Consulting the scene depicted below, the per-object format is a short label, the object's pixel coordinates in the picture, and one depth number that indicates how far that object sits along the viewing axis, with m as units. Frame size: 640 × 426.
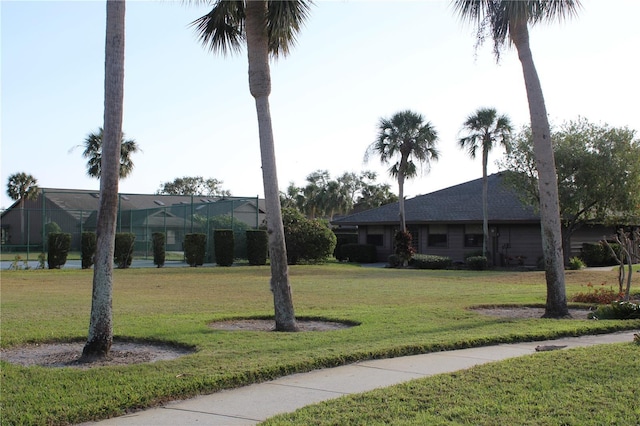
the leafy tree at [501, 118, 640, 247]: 30.97
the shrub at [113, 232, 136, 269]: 31.02
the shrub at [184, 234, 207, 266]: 34.03
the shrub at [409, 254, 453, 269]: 35.22
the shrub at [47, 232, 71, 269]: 29.98
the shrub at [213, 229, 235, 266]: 34.88
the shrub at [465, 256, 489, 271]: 34.00
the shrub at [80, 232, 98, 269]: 30.36
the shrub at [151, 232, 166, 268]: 33.03
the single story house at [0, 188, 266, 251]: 37.50
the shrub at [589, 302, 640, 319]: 12.28
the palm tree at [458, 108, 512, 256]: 35.44
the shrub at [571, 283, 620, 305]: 14.93
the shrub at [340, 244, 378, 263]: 42.53
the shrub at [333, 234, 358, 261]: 47.19
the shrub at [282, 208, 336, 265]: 37.78
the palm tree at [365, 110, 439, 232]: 36.59
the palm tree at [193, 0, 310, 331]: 11.18
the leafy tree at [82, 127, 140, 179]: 41.78
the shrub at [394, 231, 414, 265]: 36.09
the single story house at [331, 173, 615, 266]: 36.44
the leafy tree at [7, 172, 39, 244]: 59.75
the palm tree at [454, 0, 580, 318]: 13.00
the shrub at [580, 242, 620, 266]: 35.81
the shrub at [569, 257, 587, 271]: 33.03
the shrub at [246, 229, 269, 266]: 35.84
